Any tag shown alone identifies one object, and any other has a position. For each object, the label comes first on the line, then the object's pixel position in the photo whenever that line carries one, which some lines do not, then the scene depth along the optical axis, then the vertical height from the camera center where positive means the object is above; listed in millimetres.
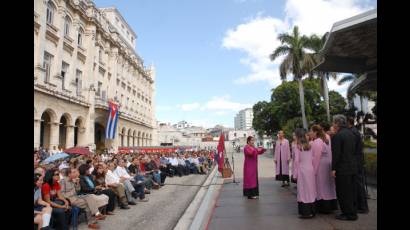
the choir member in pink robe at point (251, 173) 9133 -1219
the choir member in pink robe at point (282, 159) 11469 -1032
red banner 15930 -1105
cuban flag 30152 +978
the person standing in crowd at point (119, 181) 9316 -1515
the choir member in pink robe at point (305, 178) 6379 -987
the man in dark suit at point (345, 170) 5984 -762
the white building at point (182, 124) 174575 +3853
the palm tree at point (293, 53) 33031 +8213
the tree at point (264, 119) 49156 +1867
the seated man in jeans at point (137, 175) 11322 -1664
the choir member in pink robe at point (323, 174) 6766 -941
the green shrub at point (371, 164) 10688 -1167
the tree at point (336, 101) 51019 +4981
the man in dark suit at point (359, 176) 6535 -960
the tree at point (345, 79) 46219 +7667
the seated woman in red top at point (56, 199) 6336 -1424
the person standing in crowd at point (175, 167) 18516 -2120
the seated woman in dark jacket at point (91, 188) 8219 -1516
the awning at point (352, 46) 8359 +2796
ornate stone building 22859 +5251
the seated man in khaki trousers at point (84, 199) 7150 -1623
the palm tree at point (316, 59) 32219 +7377
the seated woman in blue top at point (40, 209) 5703 -1481
